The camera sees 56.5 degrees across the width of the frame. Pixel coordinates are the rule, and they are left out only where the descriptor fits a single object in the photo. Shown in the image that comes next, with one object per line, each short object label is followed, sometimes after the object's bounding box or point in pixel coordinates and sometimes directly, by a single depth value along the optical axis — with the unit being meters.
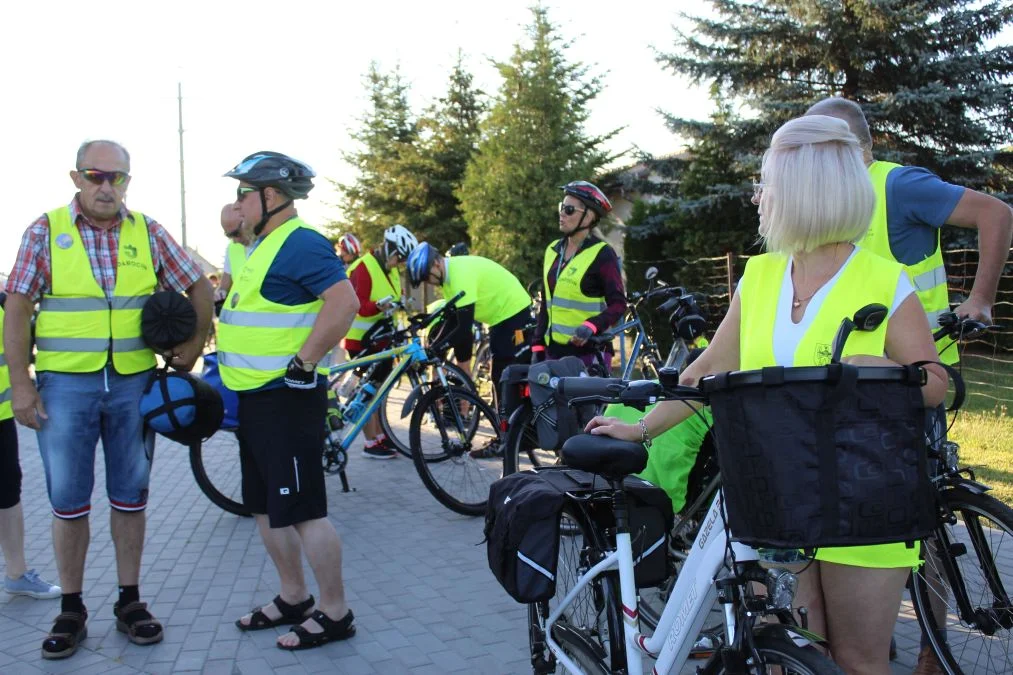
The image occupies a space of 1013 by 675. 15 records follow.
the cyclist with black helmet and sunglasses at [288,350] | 4.25
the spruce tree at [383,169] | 33.28
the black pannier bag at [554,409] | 4.13
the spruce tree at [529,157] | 24.56
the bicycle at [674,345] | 5.66
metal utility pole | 43.31
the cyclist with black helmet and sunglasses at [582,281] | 6.36
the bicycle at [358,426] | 6.76
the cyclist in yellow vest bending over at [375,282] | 8.20
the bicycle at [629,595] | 2.14
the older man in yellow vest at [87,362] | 4.34
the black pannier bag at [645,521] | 2.93
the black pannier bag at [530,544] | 2.85
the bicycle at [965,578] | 3.02
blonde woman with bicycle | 2.26
